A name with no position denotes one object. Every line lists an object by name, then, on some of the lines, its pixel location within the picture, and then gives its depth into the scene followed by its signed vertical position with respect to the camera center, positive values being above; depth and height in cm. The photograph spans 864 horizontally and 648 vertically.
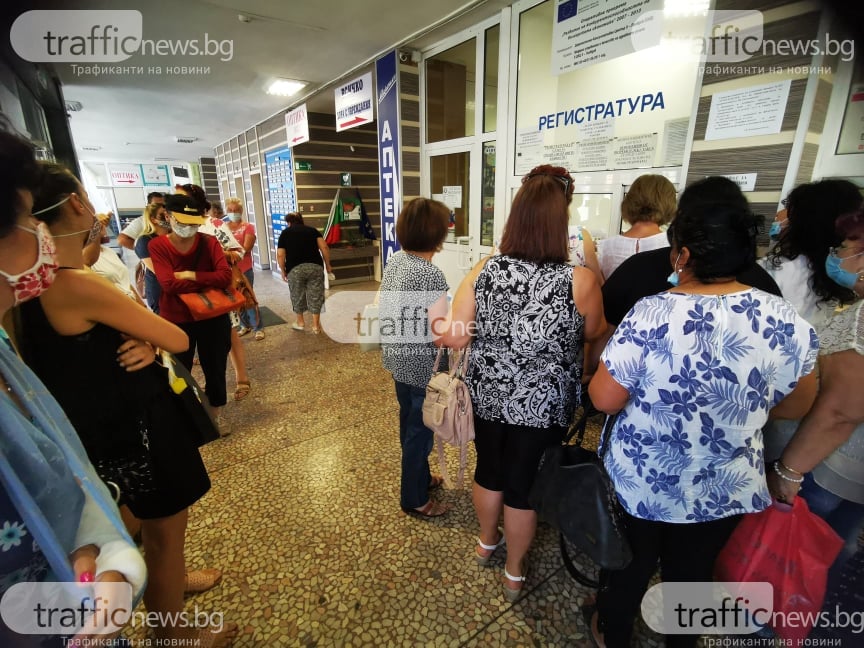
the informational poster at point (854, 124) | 177 +40
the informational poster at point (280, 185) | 674 +56
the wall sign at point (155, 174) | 1513 +170
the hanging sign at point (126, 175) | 1480 +163
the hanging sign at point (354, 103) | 444 +135
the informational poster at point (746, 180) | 199 +16
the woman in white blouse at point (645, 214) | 178 -1
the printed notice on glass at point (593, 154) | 270 +42
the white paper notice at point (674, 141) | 229 +43
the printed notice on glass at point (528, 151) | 314 +51
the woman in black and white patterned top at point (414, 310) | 162 -40
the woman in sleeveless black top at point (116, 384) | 94 -44
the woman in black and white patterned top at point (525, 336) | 122 -41
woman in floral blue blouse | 88 -42
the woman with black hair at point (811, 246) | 129 -13
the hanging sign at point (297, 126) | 547 +131
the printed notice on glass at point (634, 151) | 245 +40
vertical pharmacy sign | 414 +82
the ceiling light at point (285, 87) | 512 +175
